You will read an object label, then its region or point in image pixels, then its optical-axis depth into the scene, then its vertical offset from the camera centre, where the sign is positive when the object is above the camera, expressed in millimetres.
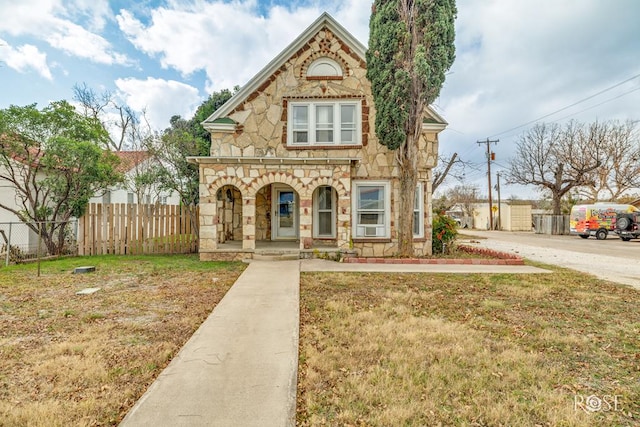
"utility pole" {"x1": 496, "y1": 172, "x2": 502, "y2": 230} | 35125 +1330
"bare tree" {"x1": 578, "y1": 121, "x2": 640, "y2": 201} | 27328 +4878
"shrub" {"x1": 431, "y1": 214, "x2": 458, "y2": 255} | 12023 -631
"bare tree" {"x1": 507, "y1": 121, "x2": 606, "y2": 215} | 27812 +5600
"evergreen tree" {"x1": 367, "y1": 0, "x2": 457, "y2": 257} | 9461 +4744
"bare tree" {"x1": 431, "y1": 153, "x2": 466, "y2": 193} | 16875 +2767
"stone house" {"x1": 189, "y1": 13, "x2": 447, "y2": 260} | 11438 +3381
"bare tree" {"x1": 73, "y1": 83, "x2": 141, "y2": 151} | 24766 +8527
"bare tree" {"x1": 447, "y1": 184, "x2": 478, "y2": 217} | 46084 +3358
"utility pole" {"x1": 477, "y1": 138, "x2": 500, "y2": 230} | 32875 +6573
